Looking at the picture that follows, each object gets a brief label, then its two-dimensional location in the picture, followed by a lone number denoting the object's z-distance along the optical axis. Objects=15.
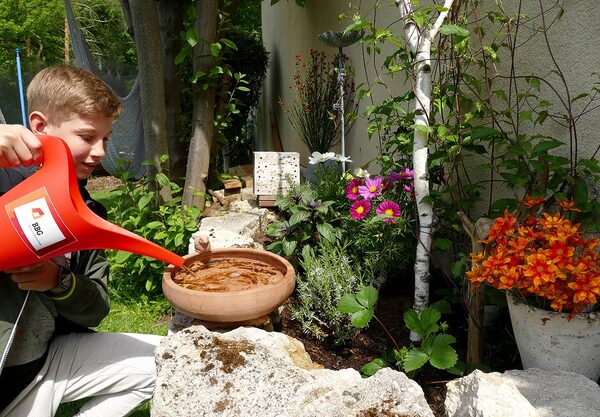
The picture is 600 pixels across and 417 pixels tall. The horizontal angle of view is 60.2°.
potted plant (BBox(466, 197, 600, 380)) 1.43
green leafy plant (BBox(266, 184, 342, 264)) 2.83
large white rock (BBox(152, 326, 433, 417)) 1.34
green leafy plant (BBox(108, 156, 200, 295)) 3.36
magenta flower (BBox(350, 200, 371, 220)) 2.55
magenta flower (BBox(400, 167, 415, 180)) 2.46
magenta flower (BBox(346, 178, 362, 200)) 2.68
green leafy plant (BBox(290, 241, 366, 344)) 2.36
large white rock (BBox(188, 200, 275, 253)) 2.89
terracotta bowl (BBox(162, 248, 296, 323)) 1.94
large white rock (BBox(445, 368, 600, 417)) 1.25
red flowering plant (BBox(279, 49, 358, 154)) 4.58
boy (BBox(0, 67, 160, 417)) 1.56
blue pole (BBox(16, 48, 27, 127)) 8.00
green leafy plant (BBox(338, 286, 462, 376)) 1.78
